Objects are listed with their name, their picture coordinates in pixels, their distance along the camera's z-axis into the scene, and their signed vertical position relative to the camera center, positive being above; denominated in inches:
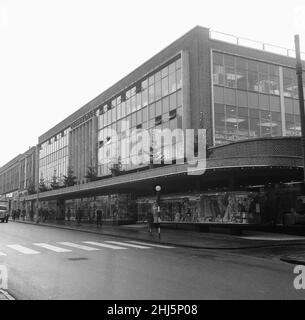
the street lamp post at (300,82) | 602.6 +181.2
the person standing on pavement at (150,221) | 1063.9 -27.0
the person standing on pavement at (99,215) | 1459.8 -16.1
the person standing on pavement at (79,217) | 1657.9 -23.3
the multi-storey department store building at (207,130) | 1047.6 +290.4
